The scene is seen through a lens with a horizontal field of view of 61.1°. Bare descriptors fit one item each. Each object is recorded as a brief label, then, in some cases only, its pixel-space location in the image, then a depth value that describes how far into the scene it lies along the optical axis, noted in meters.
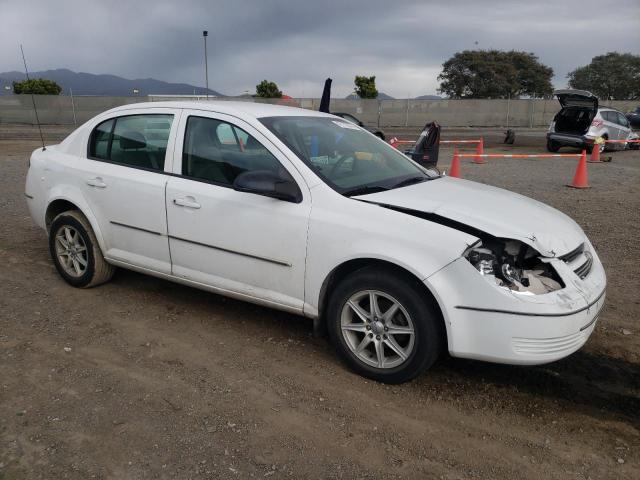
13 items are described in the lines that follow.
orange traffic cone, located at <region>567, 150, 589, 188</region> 10.68
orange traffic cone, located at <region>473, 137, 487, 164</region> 15.09
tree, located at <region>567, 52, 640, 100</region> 66.50
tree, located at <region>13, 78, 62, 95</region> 36.66
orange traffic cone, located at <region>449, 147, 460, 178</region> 11.40
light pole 26.52
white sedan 3.04
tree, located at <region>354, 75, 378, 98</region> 48.34
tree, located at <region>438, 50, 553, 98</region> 58.31
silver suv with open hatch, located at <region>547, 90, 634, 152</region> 16.69
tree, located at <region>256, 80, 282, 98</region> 45.41
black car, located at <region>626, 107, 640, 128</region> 29.25
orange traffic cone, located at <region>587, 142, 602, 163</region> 15.55
